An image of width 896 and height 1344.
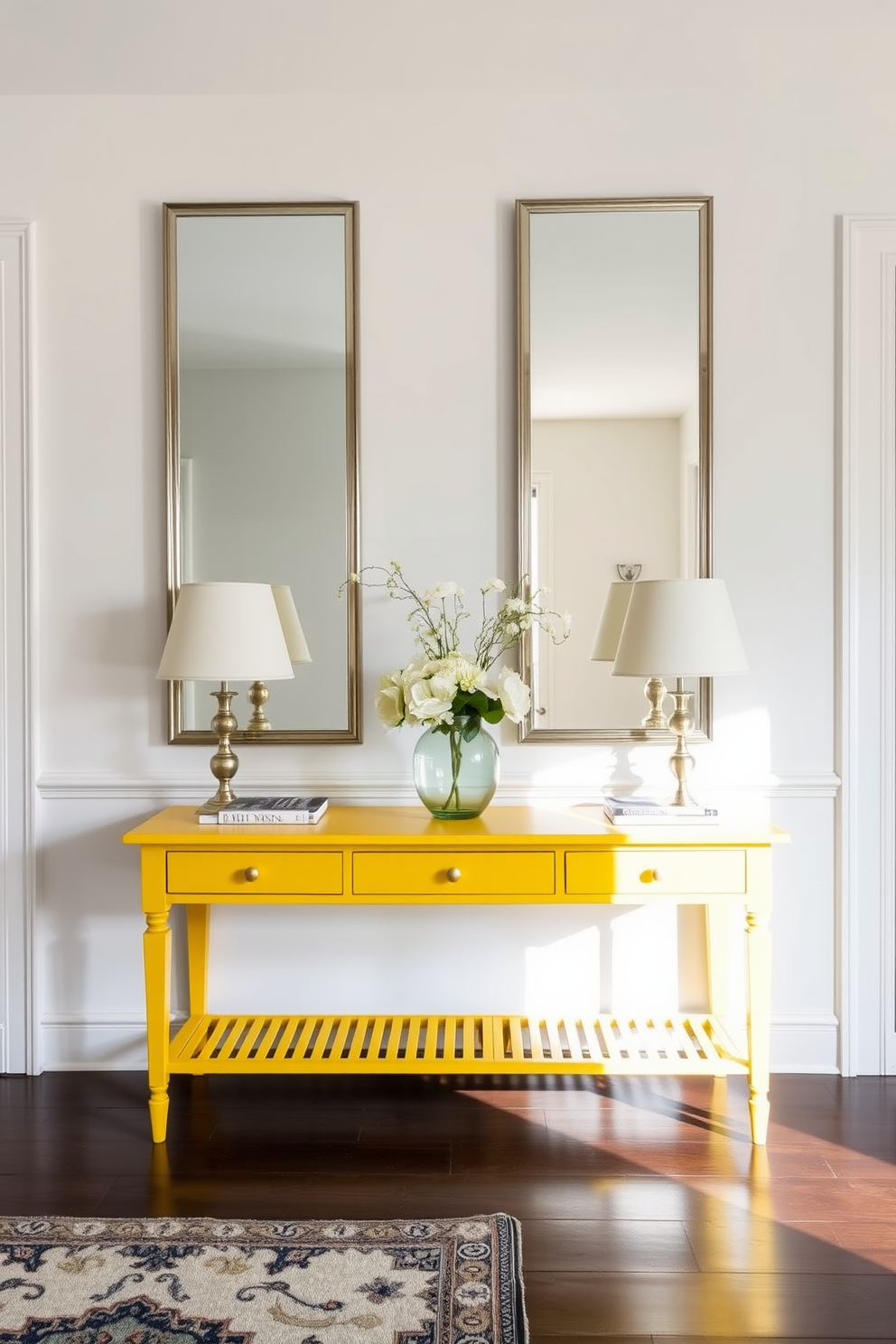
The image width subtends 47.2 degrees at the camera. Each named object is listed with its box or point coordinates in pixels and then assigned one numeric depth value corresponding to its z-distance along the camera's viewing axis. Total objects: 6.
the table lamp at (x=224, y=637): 2.48
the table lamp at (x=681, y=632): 2.43
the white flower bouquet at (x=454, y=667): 2.48
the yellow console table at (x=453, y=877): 2.41
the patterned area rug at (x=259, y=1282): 1.75
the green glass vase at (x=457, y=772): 2.55
